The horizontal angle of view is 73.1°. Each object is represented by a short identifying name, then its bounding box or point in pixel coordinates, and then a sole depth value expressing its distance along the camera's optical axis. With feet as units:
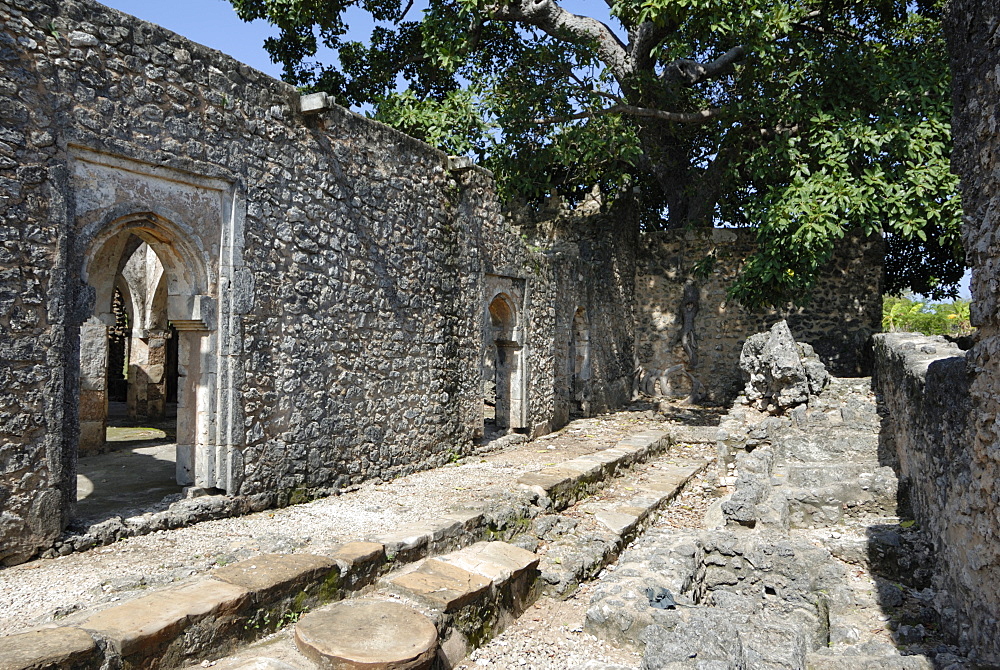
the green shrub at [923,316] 90.33
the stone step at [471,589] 13.56
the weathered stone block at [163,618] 10.52
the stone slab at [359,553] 14.99
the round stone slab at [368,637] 10.83
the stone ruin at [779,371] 33.27
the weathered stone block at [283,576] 13.00
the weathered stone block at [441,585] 13.62
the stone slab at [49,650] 9.25
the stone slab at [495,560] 15.53
